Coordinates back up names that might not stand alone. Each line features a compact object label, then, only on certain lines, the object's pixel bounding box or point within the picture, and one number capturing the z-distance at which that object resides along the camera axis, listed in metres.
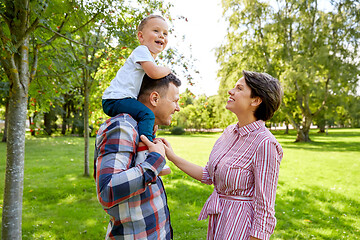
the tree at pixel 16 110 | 3.50
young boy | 1.57
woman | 1.89
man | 1.27
